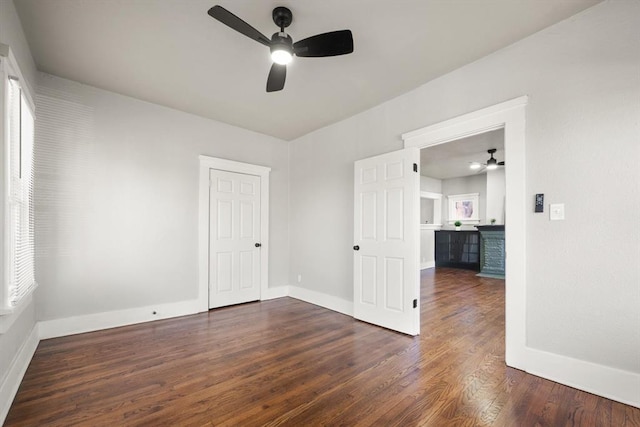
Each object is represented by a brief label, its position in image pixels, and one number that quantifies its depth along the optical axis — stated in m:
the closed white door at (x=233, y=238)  4.27
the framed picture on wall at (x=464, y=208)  8.35
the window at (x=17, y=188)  1.84
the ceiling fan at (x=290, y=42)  2.03
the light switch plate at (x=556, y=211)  2.25
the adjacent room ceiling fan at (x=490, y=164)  5.85
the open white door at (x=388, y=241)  3.21
